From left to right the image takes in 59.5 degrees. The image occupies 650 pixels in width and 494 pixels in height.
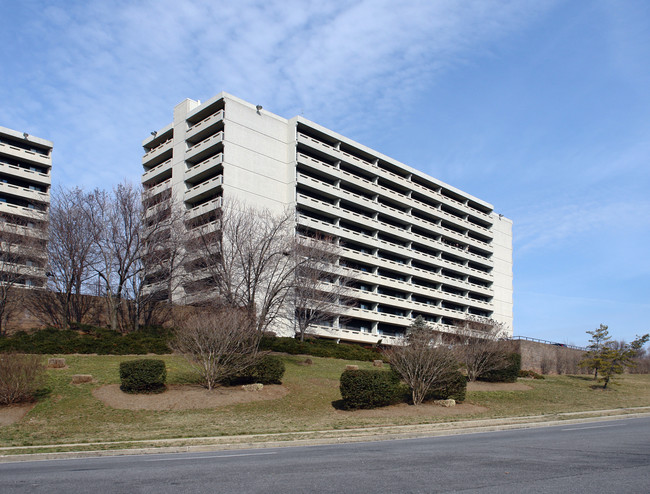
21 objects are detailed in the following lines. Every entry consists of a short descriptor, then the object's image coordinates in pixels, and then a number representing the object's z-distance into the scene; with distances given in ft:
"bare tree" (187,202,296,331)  120.88
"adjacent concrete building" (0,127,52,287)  129.49
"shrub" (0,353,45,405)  64.80
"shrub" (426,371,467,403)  80.59
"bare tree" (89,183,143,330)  131.95
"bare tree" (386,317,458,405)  79.20
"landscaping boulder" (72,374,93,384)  75.87
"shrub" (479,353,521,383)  108.27
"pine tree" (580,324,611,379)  138.72
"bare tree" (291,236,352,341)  141.18
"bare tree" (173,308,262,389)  78.18
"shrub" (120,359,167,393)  74.23
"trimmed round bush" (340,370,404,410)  74.28
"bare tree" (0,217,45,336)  127.75
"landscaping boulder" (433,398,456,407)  79.15
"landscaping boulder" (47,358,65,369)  82.53
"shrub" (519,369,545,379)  136.98
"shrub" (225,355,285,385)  82.66
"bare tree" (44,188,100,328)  132.26
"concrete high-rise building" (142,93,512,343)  176.55
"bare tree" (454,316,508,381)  104.83
